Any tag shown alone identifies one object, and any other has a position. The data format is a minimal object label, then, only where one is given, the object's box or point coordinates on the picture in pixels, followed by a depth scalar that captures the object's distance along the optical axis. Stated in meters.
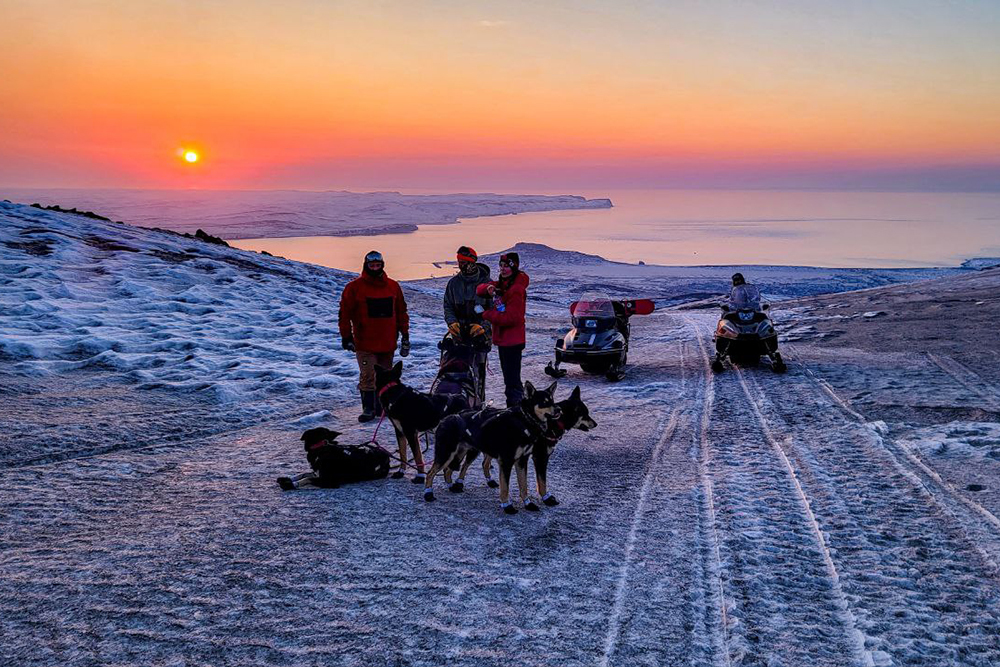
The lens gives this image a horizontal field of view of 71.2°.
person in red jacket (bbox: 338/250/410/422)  8.84
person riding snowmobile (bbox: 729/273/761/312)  13.81
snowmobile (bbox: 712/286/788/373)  13.13
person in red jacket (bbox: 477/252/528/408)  8.57
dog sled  7.66
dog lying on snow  6.69
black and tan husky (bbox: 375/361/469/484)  6.74
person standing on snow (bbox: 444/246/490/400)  8.59
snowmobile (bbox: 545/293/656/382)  13.17
